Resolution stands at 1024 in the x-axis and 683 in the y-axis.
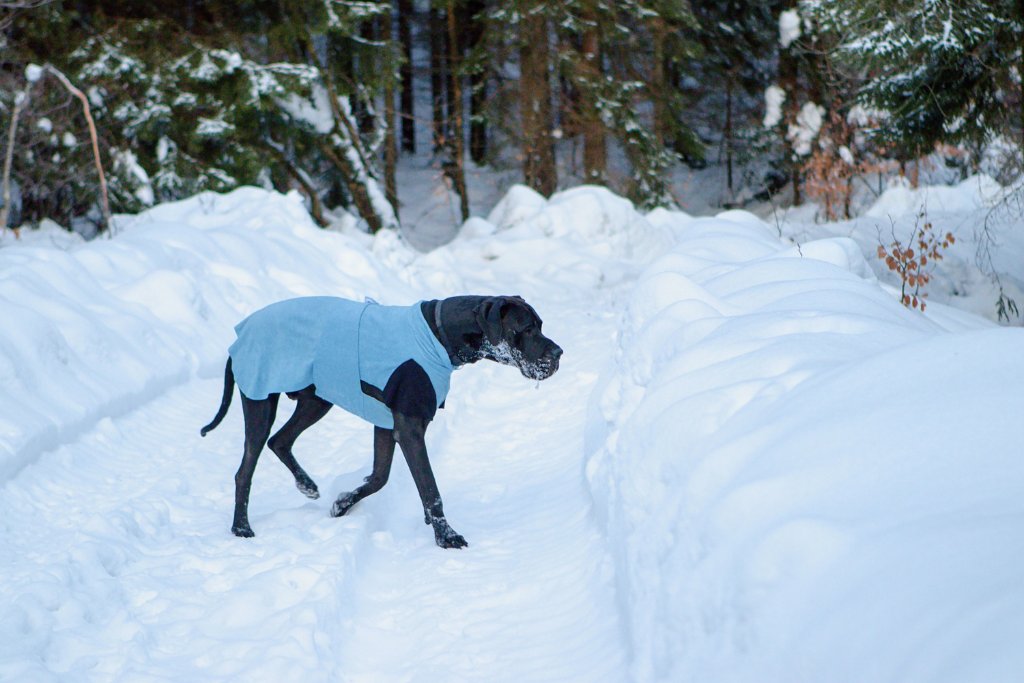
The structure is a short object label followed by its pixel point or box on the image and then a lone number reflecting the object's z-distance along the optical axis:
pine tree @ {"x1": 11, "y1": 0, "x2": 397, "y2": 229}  15.20
